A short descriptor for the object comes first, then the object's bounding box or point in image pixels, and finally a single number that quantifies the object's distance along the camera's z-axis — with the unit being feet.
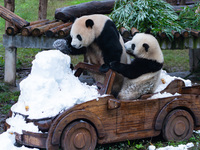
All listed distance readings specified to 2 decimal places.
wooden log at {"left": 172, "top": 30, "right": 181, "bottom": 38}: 37.32
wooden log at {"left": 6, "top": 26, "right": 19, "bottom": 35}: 36.80
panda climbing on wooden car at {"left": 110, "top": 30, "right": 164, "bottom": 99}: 22.43
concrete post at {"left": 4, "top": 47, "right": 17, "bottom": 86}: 39.67
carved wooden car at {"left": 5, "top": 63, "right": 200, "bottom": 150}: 18.74
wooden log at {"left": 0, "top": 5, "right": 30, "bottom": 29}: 36.87
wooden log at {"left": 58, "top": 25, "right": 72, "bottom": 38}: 34.99
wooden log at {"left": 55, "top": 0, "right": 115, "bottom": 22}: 42.00
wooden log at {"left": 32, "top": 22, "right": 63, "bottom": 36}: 36.24
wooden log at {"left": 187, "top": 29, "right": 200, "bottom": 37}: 38.26
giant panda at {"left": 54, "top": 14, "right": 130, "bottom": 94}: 24.35
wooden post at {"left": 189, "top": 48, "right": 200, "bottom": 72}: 50.36
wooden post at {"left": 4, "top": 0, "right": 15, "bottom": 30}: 50.54
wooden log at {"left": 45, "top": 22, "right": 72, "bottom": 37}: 34.94
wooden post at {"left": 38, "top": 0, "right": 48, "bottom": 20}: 62.45
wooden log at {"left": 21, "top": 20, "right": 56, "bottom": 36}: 36.21
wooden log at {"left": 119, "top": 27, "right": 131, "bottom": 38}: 35.01
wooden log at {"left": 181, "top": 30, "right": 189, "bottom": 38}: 37.89
